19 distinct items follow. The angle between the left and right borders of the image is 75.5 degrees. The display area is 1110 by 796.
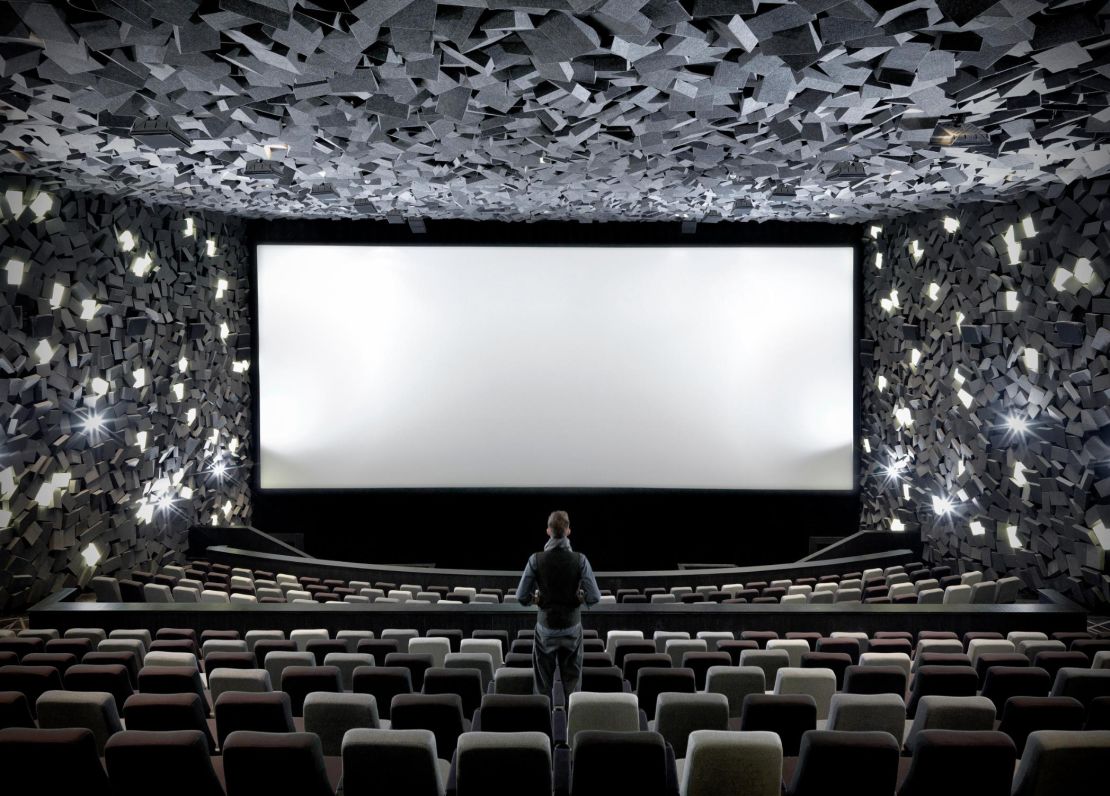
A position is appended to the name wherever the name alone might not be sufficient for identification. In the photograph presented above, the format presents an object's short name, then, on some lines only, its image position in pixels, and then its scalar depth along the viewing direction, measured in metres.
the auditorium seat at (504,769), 2.25
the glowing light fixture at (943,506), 10.66
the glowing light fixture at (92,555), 9.20
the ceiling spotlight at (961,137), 6.74
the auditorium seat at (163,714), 2.87
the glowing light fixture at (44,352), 8.50
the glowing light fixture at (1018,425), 9.15
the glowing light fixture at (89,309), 9.20
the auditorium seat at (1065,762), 2.29
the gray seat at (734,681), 3.82
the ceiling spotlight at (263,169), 8.27
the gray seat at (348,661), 4.26
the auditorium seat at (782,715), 3.02
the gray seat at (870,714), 3.03
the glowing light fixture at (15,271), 8.09
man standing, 4.56
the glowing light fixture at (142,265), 10.06
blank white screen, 12.80
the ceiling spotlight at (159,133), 6.61
